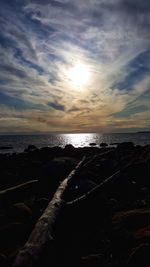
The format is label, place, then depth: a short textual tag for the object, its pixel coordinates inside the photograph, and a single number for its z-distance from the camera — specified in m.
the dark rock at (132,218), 3.49
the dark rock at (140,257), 2.35
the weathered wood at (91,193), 4.01
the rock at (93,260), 2.57
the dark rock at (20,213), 3.91
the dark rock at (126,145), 17.84
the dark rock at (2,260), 2.44
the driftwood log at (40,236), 2.00
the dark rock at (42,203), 4.42
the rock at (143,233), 2.94
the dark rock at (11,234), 3.17
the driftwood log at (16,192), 4.81
